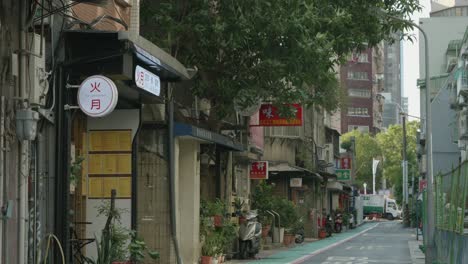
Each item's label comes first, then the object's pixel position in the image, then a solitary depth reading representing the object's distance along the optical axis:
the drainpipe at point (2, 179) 12.01
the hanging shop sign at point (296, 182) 42.91
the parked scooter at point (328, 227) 48.12
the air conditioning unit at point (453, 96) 59.47
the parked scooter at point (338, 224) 54.09
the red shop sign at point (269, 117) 30.06
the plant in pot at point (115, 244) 15.20
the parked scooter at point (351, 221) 63.72
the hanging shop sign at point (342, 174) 62.03
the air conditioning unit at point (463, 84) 52.84
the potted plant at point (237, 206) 27.23
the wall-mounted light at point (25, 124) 12.20
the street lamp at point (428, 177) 24.08
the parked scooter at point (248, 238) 26.38
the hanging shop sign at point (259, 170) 33.12
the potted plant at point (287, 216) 36.38
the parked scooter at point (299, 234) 38.59
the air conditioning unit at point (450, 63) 70.76
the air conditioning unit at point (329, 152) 56.58
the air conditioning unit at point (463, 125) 53.50
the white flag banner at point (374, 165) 98.56
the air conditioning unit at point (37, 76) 12.95
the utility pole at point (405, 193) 67.96
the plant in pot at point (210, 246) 22.19
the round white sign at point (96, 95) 13.33
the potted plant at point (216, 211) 23.45
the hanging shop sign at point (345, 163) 68.69
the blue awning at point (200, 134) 20.31
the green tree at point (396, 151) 111.38
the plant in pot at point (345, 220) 60.41
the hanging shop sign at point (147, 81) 15.04
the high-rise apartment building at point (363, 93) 121.81
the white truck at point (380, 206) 98.69
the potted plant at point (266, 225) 33.81
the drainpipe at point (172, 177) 20.09
